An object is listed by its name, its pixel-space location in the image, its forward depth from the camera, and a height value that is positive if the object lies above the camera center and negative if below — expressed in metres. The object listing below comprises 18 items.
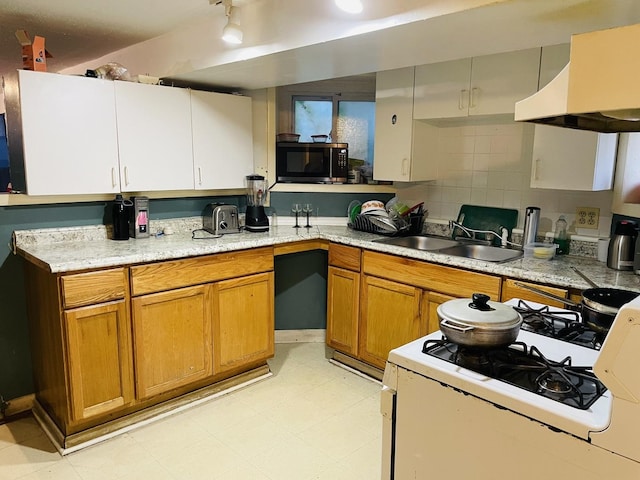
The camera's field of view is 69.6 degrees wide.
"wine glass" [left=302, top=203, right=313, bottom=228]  3.54 -0.28
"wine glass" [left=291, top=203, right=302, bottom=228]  3.55 -0.28
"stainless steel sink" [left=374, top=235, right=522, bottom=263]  2.83 -0.47
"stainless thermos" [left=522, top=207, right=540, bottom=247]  2.69 -0.28
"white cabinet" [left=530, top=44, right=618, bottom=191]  2.33 +0.11
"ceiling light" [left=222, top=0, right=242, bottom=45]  2.25 +0.70
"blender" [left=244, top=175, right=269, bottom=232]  3.17 -0.24
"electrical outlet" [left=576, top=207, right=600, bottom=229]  2.63 -0.24
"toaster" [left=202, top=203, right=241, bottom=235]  3.04 -0.32
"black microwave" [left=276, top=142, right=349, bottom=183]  3.45 +0.08
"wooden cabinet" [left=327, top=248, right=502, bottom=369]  2.53 -0.75
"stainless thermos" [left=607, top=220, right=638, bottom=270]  2.28 -0.34
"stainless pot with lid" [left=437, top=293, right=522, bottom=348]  1.18 -0.39
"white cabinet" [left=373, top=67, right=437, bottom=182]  3.06 +0.26
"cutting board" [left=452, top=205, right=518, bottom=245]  2.95 -0.28
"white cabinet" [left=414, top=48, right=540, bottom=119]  2.54 +0.52
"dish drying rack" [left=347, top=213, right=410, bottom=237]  3.11 -0.37
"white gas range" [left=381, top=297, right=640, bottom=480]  0.92 -0.54
